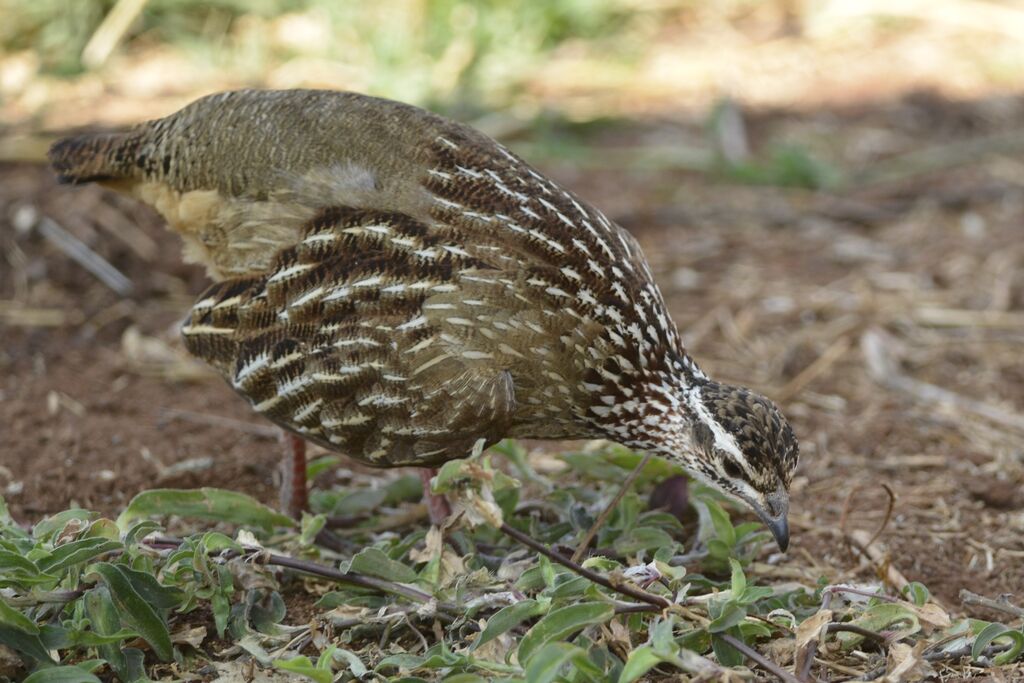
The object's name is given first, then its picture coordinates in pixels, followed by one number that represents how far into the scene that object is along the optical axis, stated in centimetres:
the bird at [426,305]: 824
